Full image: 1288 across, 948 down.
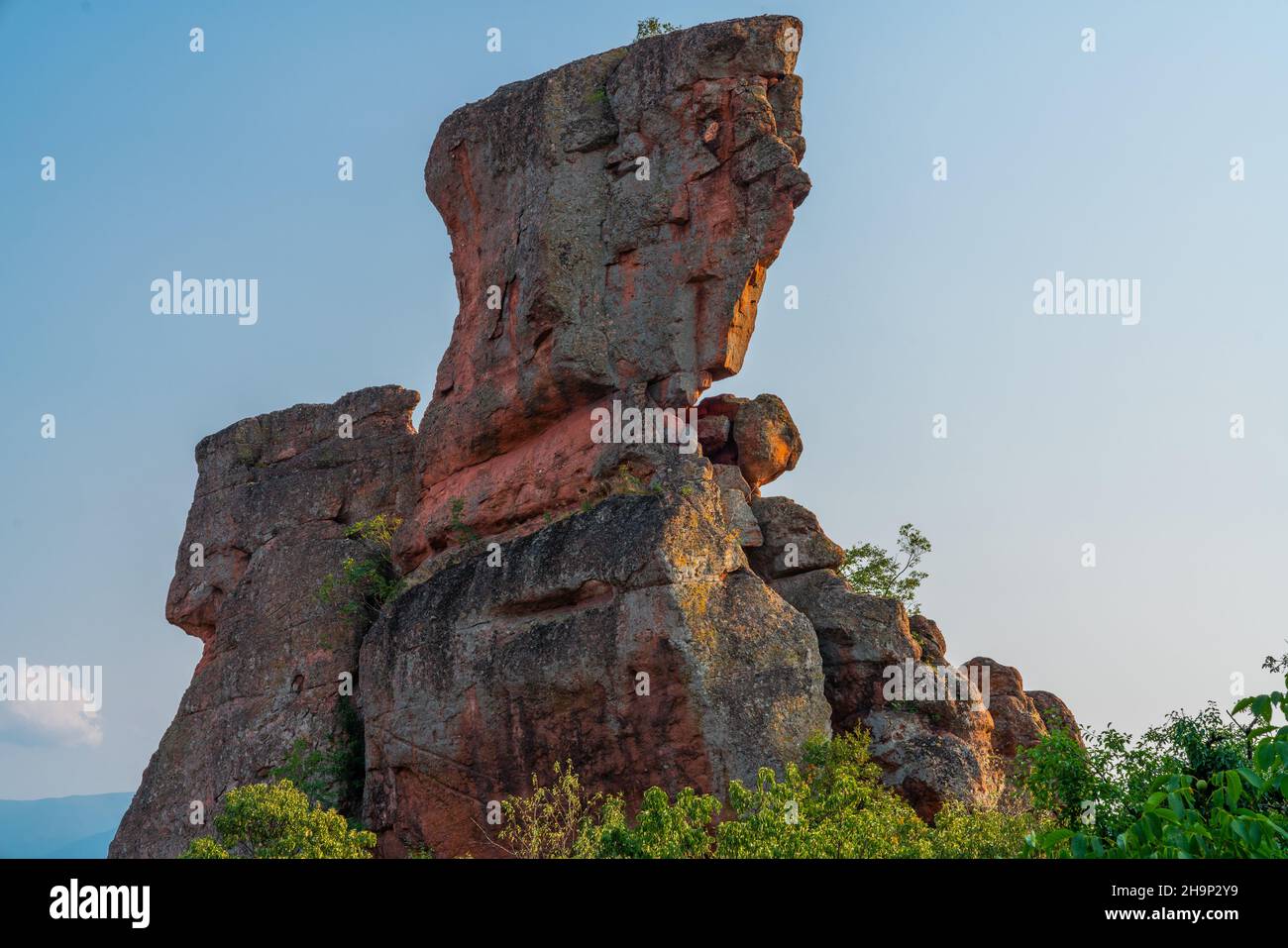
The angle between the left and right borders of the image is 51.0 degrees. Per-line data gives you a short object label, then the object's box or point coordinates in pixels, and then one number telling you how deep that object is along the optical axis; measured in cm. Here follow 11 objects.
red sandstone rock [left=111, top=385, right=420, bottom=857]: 3566
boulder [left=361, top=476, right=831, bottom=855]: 2711
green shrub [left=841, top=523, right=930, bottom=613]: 3512
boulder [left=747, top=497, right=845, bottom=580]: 3228
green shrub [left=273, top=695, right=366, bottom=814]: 3312
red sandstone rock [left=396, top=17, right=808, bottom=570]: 3391
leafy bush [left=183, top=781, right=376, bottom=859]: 2498
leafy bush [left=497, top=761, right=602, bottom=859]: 2489
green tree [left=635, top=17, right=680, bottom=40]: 3753
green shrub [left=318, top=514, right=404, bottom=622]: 3669
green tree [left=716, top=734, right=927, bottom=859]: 1847
